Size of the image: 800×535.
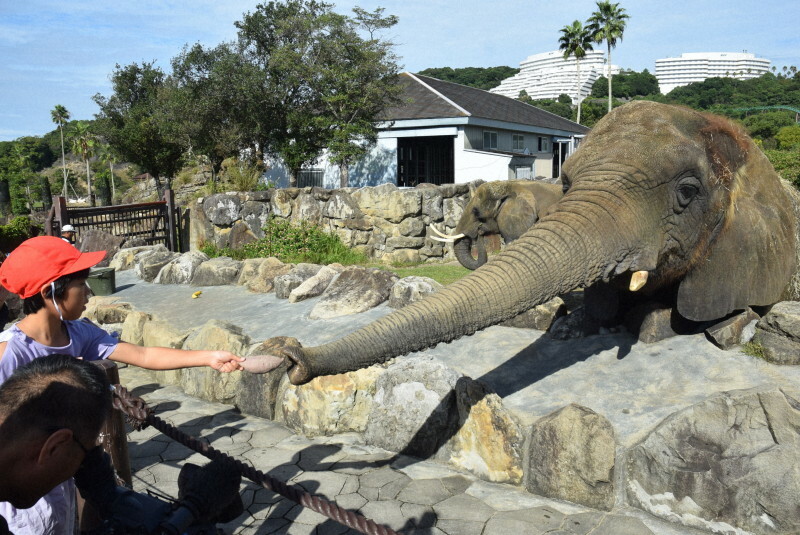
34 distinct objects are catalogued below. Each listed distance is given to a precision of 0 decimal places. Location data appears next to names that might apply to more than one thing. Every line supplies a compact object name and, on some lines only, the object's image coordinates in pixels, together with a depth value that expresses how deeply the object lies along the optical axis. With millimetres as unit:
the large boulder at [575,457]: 3719
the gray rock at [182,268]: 9922
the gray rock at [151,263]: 10812
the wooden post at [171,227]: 14820
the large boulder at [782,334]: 4031
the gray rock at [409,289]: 6387
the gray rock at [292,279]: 7891
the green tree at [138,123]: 30234
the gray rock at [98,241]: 12586
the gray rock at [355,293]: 6773
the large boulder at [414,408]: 4523
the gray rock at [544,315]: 5453
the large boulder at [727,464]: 3268
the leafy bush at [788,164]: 11125
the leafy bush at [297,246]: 13125
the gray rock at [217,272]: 9344
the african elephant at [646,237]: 3312
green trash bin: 9852
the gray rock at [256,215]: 14375
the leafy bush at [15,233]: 15906
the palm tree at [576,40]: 42375
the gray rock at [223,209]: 14422
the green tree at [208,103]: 21203
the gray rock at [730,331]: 4266
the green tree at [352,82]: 18016
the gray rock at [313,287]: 7586
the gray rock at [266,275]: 8422
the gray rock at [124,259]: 12297
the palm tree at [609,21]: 40625
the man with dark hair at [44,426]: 1519
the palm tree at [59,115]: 57719
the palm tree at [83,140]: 54094
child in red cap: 2248
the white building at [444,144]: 22344
